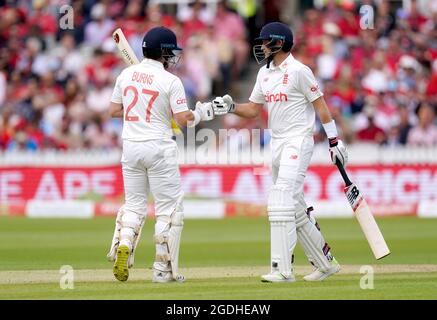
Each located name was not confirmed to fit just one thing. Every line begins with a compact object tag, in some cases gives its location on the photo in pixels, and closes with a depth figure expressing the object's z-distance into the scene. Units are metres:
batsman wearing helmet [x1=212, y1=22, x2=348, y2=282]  8.60
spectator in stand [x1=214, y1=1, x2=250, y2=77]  20.16
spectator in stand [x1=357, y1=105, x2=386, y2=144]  18.02
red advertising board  17.50
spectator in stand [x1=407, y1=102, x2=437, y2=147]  17.69
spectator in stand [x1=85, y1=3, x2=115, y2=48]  20.63
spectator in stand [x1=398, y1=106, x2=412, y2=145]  17.81
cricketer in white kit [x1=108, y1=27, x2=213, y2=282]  8.77
